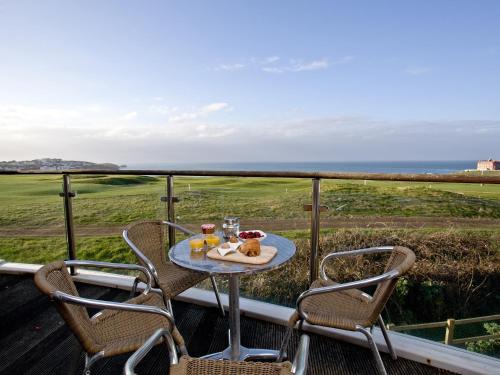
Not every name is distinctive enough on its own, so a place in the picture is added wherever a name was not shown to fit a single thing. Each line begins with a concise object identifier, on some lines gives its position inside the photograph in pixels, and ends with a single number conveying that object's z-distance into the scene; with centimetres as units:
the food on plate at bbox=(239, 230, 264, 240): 172
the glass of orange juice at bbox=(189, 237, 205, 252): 163
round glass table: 133
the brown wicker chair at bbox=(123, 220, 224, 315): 177
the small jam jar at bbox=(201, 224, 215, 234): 183
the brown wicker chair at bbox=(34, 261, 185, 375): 107
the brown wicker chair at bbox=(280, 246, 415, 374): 126
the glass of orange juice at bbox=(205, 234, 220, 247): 171
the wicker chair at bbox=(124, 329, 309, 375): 80
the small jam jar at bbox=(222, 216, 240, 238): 190
